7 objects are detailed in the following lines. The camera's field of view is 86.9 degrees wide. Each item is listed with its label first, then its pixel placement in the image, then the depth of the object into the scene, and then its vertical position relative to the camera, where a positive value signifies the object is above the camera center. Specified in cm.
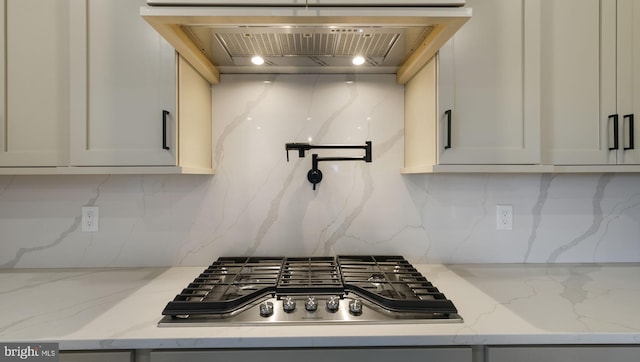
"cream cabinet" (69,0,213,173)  118 +31
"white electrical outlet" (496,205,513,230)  154 -17
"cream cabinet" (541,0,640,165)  125 +37
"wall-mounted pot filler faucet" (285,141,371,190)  137 +10
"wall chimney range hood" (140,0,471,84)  96 +48
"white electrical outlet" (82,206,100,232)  149 -17
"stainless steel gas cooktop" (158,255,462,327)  91 -35
